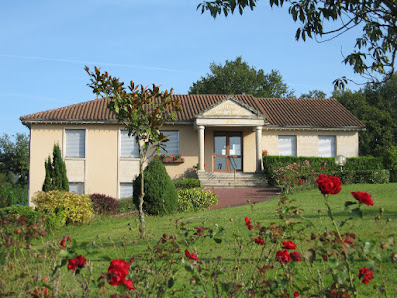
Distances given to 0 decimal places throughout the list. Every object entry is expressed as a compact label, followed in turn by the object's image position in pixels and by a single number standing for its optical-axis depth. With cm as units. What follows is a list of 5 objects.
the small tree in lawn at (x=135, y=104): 988
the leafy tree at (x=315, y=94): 6044
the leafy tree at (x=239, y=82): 4778
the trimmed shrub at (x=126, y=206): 1857
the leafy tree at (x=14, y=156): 4859
